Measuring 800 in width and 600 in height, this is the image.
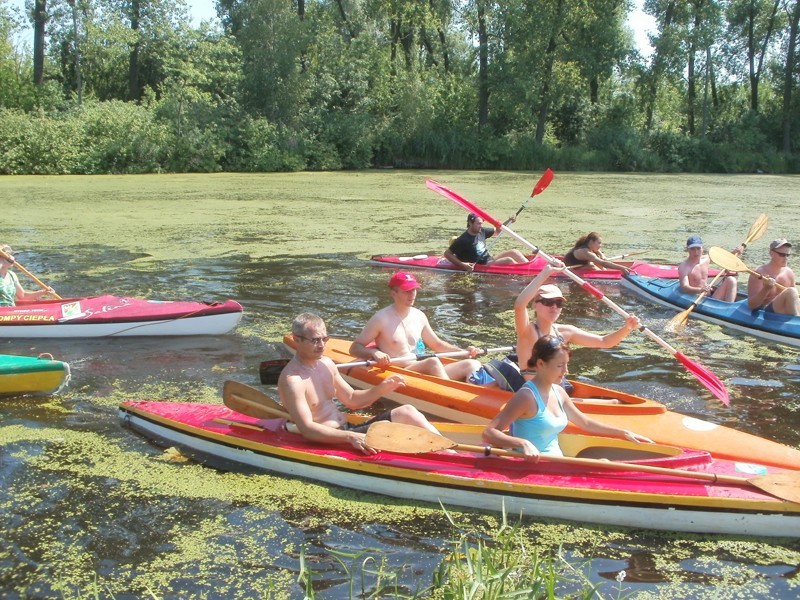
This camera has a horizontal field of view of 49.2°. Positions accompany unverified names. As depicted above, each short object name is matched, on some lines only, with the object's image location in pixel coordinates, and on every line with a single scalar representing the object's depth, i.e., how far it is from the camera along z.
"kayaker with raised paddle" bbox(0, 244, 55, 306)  7.72
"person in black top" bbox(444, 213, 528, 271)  10.91
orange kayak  4.53
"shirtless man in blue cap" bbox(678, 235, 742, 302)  8.86
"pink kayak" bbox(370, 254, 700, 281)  10.47
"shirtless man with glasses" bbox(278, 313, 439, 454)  4.50
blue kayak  7.74
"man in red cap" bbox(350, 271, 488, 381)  5.67
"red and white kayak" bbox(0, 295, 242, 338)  7.66
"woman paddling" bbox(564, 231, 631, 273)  10.36
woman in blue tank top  4.12
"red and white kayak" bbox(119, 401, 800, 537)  3.96
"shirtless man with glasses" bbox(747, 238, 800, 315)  7.72
